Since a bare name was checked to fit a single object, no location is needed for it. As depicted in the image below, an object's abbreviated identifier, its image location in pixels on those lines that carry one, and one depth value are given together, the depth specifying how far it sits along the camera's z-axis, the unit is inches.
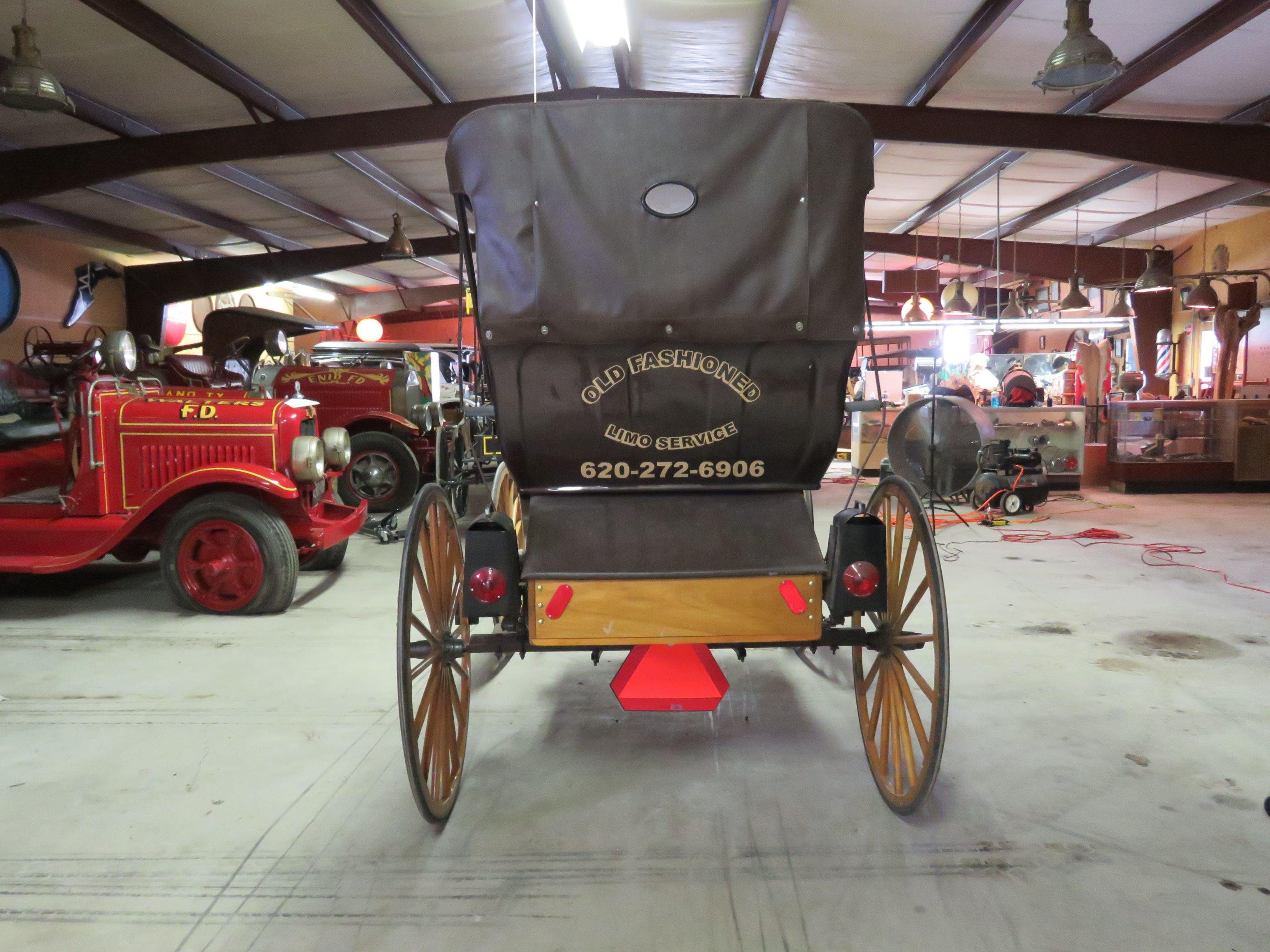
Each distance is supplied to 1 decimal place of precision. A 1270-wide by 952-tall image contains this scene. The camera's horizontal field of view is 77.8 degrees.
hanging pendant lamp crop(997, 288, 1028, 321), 534.0
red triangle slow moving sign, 92.1
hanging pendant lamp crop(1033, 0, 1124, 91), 179.9
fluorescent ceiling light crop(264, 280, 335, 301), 620.1
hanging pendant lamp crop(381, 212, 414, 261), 371.9
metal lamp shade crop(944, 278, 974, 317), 446.3
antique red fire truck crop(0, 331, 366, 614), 168.7
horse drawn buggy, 84.4
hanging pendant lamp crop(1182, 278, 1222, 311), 380.5
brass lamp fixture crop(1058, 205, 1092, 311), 408.2
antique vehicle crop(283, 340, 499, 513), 288.7
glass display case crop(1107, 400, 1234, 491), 367.9
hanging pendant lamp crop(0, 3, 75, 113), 184.5
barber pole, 507.5
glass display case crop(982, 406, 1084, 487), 364.5
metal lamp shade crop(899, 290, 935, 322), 499.5
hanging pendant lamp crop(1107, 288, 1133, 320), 480.7
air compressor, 306.0
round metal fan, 215.5
